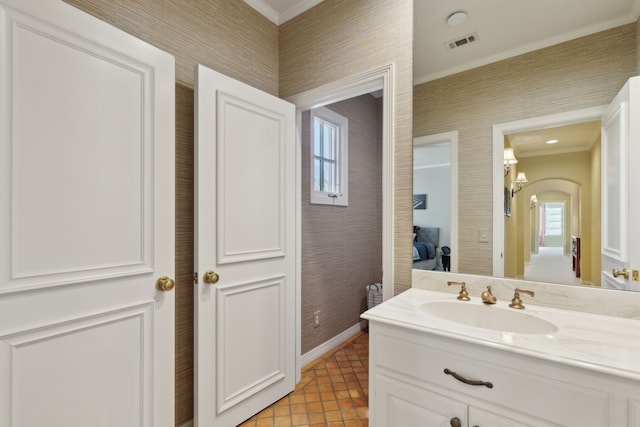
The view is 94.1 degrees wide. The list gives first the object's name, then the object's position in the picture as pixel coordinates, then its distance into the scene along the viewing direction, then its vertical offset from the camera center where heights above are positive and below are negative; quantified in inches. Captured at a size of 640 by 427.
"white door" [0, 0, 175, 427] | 39.3 -1.3
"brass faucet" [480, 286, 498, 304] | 51.4 -14.5
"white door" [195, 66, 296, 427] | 60.6 -8.2
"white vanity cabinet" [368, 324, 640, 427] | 31.2 -20.9
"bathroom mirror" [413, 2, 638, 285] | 45.1 +19.4
